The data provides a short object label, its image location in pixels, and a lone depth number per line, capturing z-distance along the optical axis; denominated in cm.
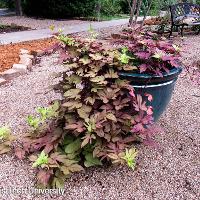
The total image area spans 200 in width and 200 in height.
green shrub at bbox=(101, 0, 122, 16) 896
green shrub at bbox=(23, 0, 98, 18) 755
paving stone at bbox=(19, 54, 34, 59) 365
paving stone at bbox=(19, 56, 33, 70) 346
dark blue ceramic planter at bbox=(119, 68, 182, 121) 180
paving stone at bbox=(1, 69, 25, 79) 310
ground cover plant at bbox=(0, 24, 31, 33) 554
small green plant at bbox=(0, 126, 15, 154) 193
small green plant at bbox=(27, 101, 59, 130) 185
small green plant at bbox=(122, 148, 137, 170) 163
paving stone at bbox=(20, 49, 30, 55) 383
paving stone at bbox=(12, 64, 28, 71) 328
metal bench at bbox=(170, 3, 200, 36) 559
